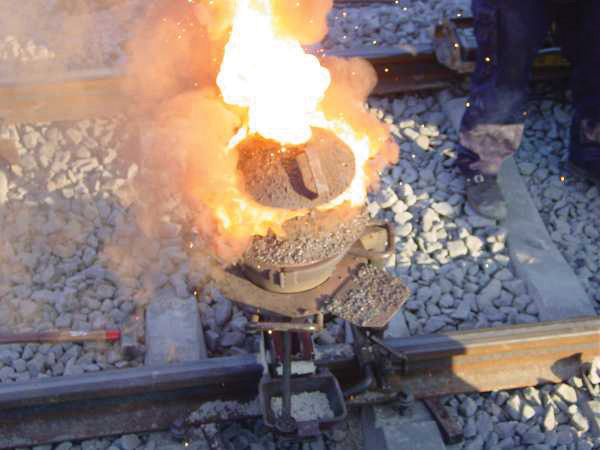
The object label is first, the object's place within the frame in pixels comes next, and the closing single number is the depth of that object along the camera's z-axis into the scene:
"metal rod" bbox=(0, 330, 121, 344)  4.06
